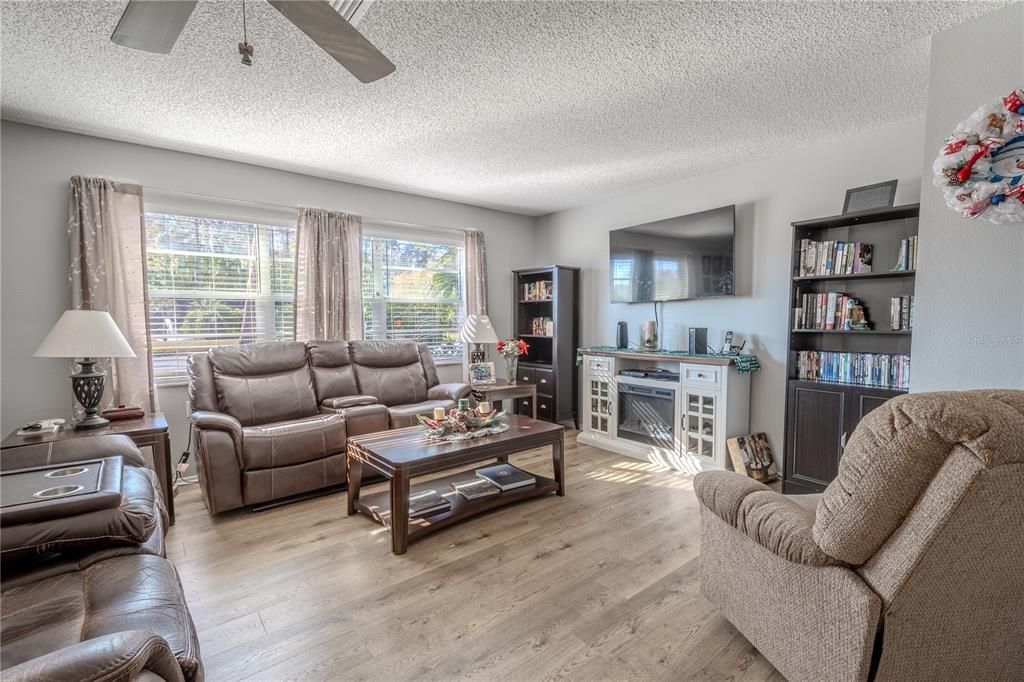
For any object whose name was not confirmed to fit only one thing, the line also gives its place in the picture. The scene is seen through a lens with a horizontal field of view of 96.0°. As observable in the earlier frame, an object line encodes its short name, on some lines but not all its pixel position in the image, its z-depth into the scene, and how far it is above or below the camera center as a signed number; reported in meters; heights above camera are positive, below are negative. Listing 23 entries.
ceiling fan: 1.34 +0.90
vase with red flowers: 4.39 -0.32
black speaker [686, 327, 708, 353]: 3.95 -0.19
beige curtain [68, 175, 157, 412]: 3.14 +0.35
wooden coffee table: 2.38 -0.81
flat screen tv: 3.81 +0.55
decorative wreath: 1.63 +0.57
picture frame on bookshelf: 2.85 +0.78
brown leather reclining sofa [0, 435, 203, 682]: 0.79 -0.70
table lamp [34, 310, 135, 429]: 2.54 -0.16
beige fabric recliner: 1.02 -0.61
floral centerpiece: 2.83 -0.67
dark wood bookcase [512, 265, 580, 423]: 5.02 -0.33
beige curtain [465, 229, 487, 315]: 5.15 +0.48
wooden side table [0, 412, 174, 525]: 2.61 -0.69
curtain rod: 3.53 +0.96
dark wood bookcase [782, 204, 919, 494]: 2.88 -0.17
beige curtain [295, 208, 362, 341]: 4.07 +0.39
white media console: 3.56 -0.77
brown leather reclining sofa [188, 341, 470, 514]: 2.84 -0.67
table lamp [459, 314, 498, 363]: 4.41 -0.12
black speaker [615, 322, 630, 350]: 4.58 -0.18
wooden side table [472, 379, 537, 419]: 4.16 -0.68
